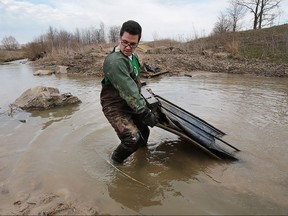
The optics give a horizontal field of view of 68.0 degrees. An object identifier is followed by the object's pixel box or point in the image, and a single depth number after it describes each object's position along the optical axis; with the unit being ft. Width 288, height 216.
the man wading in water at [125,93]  8.40
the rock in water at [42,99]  19.93
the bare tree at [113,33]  142.71
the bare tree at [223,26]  96.98
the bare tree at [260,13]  85.87
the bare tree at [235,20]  95.60
